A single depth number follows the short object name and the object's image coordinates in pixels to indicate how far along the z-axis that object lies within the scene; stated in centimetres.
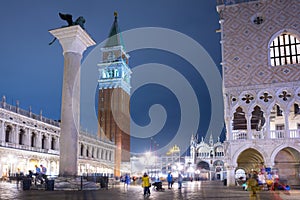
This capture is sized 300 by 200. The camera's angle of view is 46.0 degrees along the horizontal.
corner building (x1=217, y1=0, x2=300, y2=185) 2206
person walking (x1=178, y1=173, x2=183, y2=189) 2158
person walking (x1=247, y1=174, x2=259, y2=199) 970
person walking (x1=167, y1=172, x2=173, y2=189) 2280
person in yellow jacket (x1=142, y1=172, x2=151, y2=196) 1439
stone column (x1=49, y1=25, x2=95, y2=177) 1506
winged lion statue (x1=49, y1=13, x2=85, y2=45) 1566
